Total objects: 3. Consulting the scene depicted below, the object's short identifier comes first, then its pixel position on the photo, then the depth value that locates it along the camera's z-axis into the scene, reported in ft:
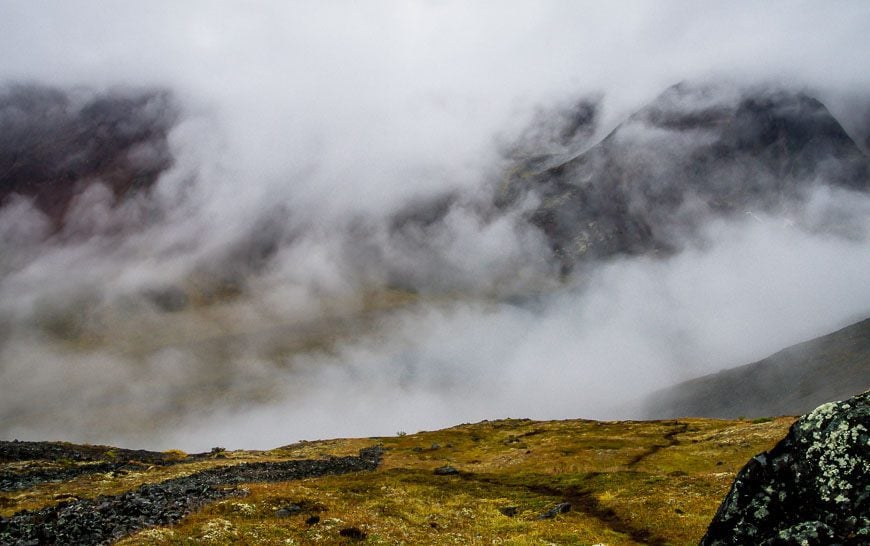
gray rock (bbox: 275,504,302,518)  117.08
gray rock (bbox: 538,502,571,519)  142.26
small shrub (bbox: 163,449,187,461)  286.75
